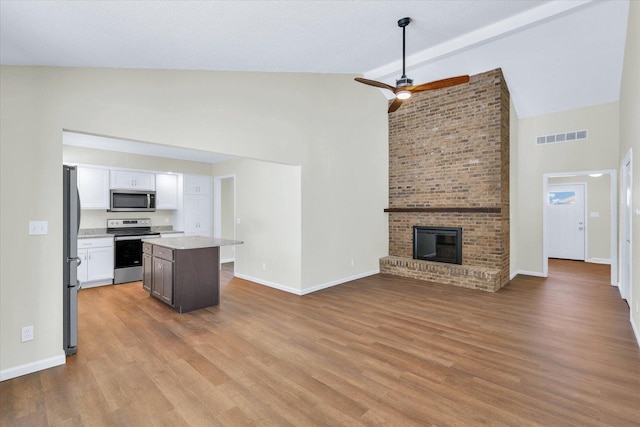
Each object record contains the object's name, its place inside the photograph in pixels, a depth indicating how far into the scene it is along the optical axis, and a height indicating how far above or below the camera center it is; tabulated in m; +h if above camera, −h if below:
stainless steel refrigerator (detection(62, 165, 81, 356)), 2.83 -0.40
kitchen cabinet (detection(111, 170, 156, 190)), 5.96 +0.64
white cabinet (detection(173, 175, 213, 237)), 6.89 +0.13
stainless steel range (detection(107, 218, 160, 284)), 5.54 -0.74
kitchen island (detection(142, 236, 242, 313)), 4.02 -0.83
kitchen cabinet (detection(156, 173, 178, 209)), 6.58 +0.45
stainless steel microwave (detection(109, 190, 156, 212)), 5.94 +0.22
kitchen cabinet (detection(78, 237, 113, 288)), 5.21 -0.86
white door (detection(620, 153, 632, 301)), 4.03 -0.26
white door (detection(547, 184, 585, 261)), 7.63 -0.23
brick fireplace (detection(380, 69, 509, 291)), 5.30 +0.65
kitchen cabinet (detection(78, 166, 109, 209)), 5.56 +0.45
